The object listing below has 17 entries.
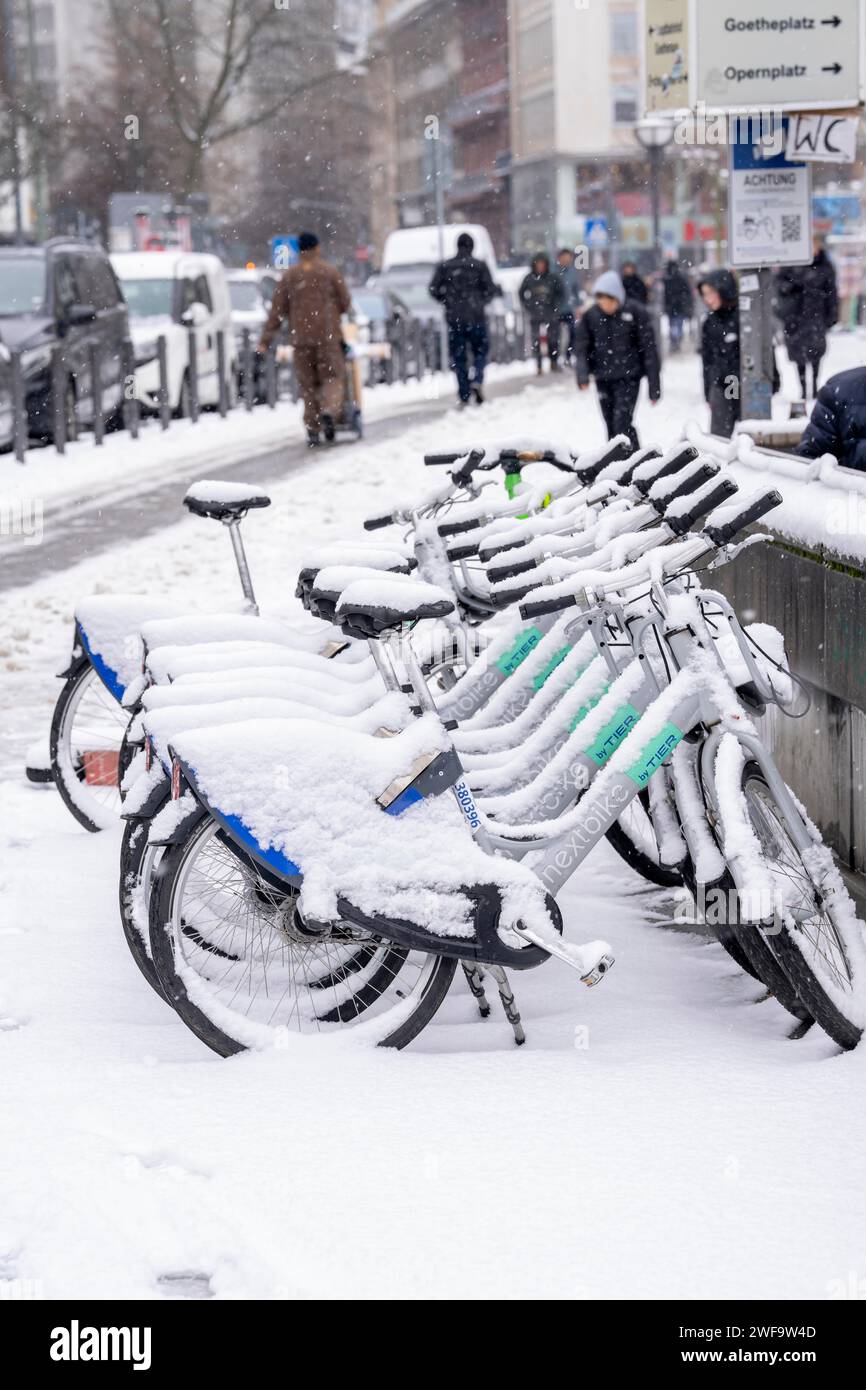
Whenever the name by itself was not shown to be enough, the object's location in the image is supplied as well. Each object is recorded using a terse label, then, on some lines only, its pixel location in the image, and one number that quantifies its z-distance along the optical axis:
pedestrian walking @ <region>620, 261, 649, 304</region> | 24.11
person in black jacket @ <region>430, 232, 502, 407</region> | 23.28
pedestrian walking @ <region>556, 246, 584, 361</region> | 30.97
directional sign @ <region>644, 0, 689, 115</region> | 10.69
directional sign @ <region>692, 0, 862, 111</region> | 10.16
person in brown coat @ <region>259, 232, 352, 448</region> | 18.08
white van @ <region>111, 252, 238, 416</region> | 21.91
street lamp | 31.89
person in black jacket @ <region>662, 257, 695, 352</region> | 35.34
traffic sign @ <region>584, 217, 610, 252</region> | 39.75
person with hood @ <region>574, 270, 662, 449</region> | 15.73
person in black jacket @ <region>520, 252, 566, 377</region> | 29.91
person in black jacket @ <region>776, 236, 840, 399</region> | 20.19
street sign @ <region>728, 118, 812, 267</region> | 10.93
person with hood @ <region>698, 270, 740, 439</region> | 15.21
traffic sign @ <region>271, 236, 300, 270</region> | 30.22
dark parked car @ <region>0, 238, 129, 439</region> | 17.80
